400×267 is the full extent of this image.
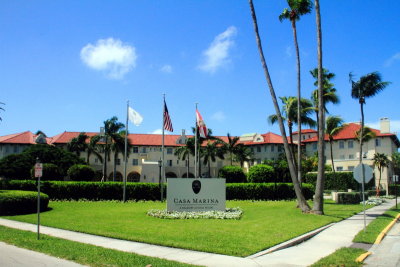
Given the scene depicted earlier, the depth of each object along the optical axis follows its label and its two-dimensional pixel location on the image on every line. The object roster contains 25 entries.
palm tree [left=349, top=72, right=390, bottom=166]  29.00
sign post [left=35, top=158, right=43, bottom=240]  13.35
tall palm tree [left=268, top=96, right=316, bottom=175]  30.44
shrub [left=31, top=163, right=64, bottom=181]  41.44
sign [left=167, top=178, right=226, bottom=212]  22.00
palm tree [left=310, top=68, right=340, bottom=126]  30.83
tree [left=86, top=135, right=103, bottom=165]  58.60
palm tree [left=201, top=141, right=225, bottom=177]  65.56
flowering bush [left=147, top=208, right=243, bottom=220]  19.89
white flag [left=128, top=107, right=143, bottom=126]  31.77
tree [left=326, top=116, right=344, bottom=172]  48.87
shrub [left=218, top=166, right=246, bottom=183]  45.94
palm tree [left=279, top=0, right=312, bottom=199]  24.91
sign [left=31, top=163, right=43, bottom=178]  13.35
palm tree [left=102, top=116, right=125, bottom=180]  56.00
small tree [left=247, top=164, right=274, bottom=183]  41.50
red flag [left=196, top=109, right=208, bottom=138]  29.50
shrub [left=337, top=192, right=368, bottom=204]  32.91
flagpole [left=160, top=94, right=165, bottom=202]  35.03
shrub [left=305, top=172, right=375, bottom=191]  47.78
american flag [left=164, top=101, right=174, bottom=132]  31.30
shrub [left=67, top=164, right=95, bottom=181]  45.09
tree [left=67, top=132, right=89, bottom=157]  63.66
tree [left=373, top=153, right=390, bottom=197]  61.16
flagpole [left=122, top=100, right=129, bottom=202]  35.00
